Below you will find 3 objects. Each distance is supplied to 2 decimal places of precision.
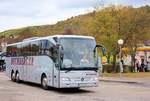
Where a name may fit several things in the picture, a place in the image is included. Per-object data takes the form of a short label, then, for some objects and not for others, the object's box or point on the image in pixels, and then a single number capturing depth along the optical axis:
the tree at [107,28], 36.66
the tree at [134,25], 38.00
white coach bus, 16.22
